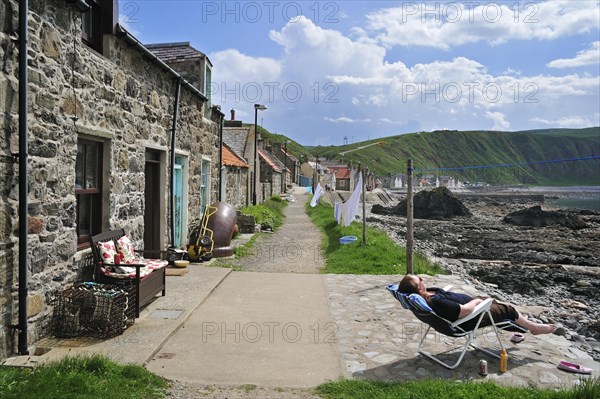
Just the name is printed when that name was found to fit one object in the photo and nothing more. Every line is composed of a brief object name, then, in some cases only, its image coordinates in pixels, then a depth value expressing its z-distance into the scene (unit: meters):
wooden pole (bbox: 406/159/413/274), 9.42
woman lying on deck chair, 5.11
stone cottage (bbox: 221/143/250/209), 18.48
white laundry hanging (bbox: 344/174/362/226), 15.78
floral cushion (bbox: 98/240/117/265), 6.55
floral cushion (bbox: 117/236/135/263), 7.06
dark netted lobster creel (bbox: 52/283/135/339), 5.61
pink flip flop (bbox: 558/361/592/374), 5.04
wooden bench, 6.24
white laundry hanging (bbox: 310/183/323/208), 30.97
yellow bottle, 5.04
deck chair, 5.11
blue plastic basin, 15.19
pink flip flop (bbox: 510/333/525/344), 5.96
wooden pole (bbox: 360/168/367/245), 14.42
